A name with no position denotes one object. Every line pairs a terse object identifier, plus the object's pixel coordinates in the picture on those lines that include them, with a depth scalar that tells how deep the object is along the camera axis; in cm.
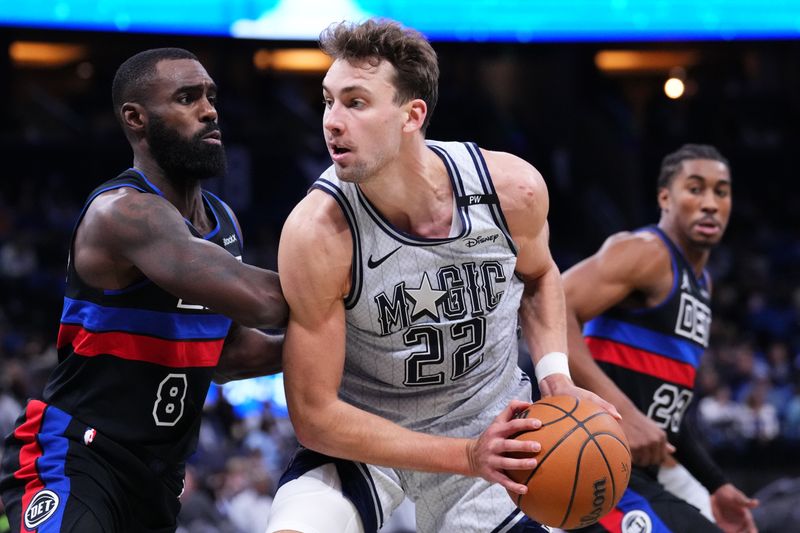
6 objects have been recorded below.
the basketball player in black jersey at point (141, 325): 353
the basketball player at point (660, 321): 473
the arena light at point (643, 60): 2330
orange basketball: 336
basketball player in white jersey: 360
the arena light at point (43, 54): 2178
